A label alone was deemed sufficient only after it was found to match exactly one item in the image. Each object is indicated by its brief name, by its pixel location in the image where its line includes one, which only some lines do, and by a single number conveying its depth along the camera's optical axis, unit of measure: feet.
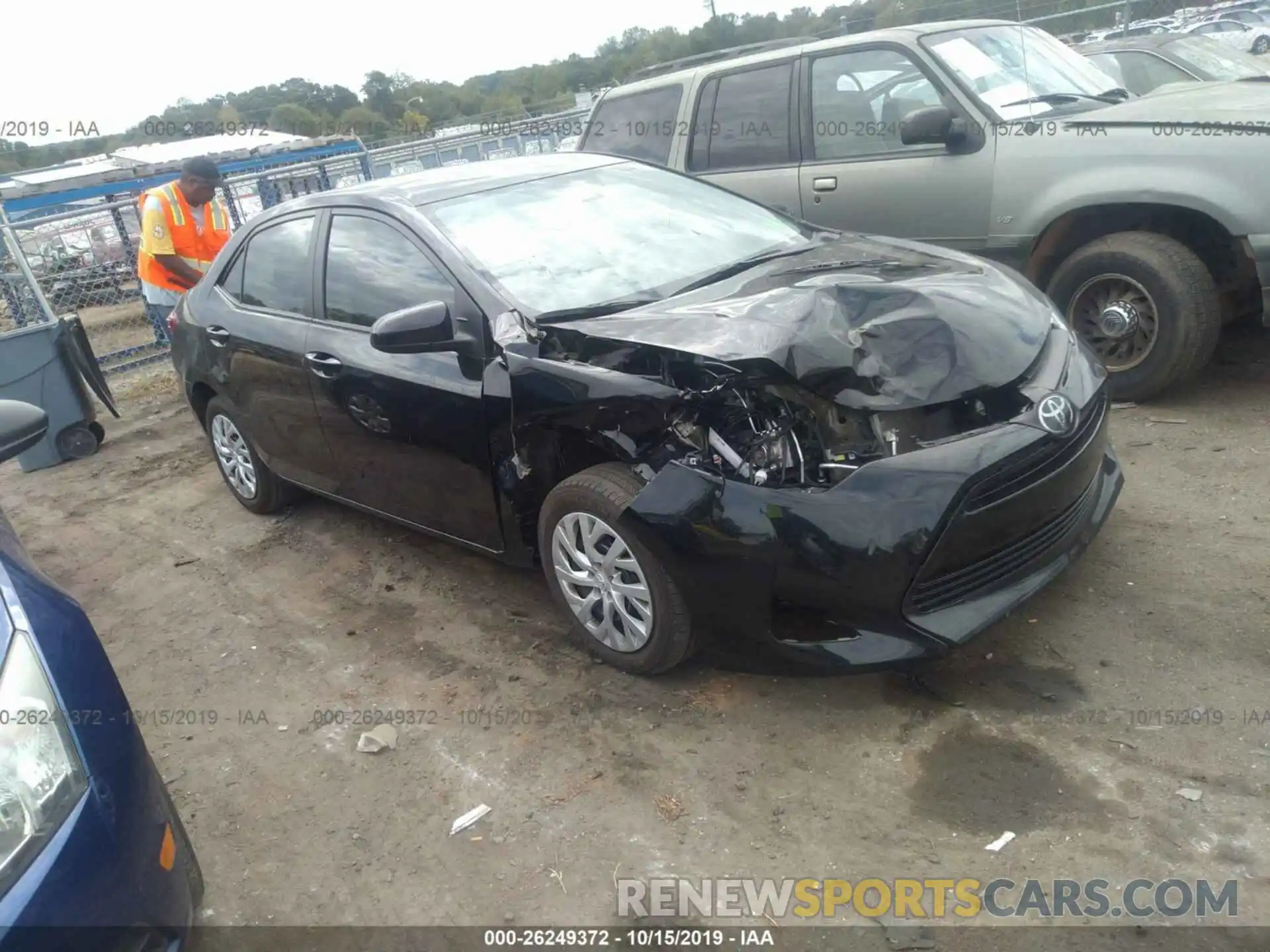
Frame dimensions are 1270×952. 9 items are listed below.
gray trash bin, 22.67
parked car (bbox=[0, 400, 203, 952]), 6.15
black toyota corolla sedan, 9.25
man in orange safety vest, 22.18
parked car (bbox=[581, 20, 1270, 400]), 15.05
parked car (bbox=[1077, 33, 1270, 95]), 23.85
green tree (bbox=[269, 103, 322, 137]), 82.12
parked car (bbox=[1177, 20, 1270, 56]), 68.74
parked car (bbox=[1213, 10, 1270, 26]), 74.18
